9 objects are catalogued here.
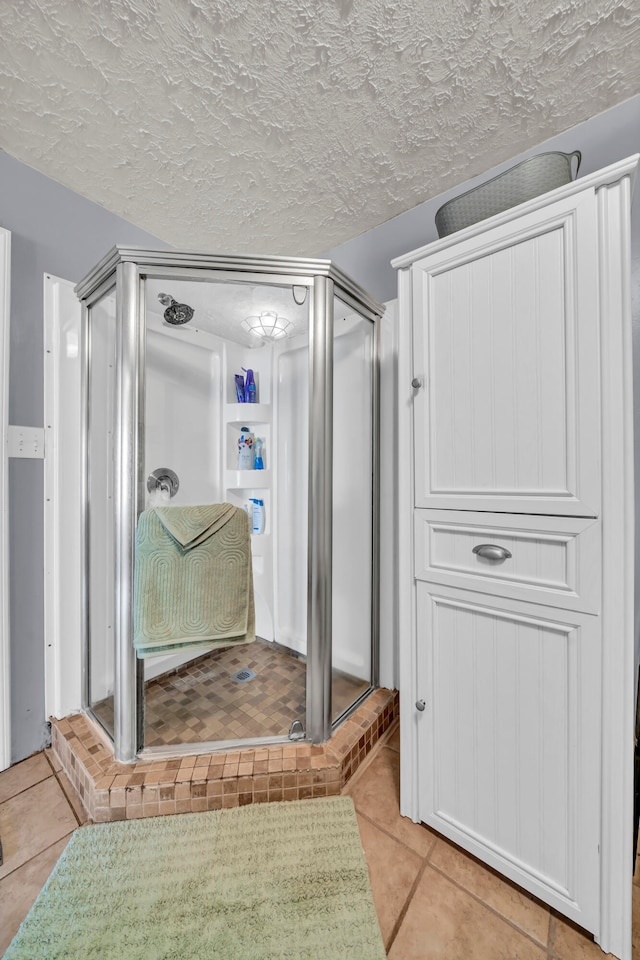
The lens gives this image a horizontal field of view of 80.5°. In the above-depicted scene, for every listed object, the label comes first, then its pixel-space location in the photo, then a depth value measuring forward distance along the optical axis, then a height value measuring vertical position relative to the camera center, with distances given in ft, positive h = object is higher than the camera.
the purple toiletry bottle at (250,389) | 5.20 +1.22
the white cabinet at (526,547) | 2.56 -0.55
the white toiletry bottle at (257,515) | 4.71 -0.48
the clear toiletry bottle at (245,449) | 5.07 +0.39
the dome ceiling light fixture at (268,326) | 4.53 +1.88
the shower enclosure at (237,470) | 3.84 +0.09
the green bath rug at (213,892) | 2.59 -3.20
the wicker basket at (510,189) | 3.12 +2.51
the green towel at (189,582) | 3.75 -1.07
